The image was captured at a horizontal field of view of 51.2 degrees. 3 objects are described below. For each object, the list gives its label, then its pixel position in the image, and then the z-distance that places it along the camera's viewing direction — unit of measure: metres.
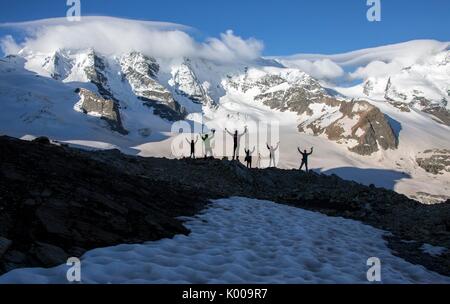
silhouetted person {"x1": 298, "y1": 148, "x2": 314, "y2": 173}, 37.72
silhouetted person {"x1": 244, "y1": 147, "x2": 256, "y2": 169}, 37.73
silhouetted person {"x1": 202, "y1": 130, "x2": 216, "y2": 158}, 34.35
